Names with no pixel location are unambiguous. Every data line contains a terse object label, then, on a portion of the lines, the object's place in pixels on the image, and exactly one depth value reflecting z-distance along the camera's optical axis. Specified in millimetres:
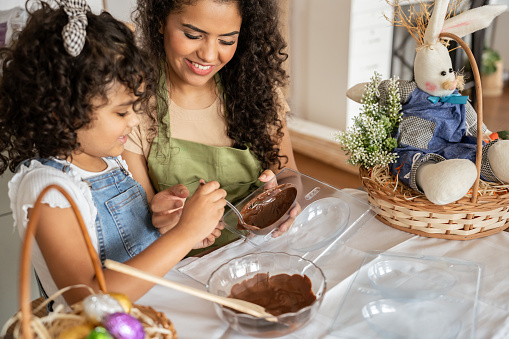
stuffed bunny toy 957
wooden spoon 569
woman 1203
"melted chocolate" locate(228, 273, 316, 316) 736
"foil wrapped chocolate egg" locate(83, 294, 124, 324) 555
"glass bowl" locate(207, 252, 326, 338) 682
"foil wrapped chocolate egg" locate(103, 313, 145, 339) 534
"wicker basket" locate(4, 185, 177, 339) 479
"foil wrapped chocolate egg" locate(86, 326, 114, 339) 523
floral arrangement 1040
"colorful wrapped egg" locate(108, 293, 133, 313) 588
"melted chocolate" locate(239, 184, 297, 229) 1007
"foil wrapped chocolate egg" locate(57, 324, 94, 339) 537
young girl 792
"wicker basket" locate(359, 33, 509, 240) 925
